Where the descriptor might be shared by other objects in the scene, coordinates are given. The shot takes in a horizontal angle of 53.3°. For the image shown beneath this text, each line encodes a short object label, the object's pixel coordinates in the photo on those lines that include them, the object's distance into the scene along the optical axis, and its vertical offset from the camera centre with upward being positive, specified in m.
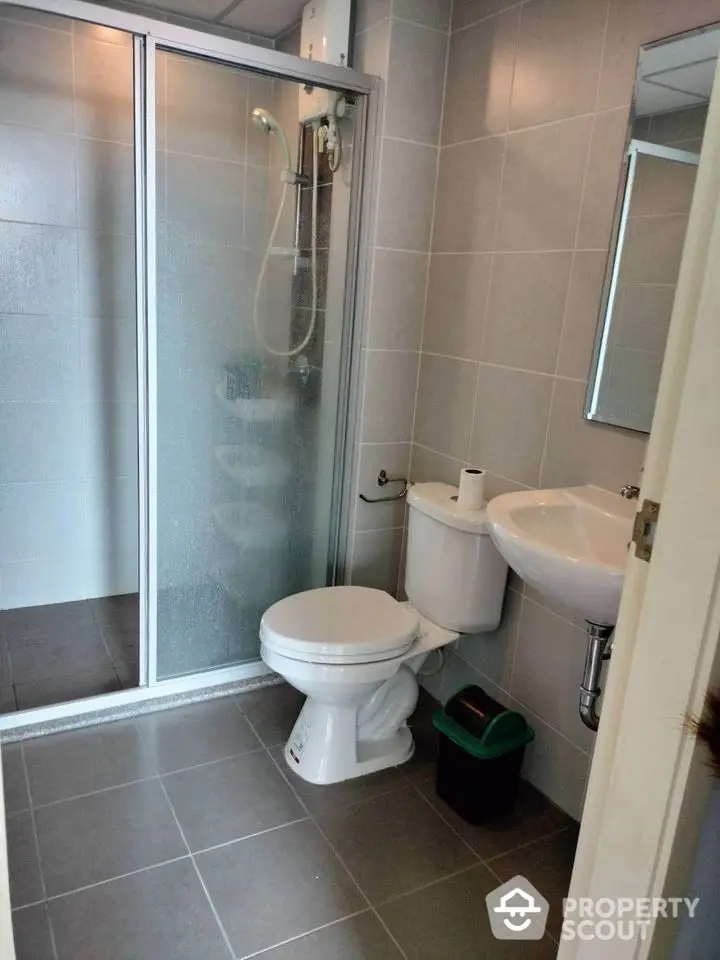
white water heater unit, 2.23 +0.78
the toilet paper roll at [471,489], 2.03 -0.51
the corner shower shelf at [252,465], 2.28 -0.56
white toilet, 1.92 -0.91
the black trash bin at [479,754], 1.88 -1.16
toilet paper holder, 2.48 -0.63
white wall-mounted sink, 1.38 -0.48
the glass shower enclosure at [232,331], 1.99 -0.14
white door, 0.81 -0.38
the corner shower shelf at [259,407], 2.24 -0.37
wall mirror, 1.55 +0.20
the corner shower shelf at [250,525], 2.34 -0.77
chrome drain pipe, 1.63 -0.80
